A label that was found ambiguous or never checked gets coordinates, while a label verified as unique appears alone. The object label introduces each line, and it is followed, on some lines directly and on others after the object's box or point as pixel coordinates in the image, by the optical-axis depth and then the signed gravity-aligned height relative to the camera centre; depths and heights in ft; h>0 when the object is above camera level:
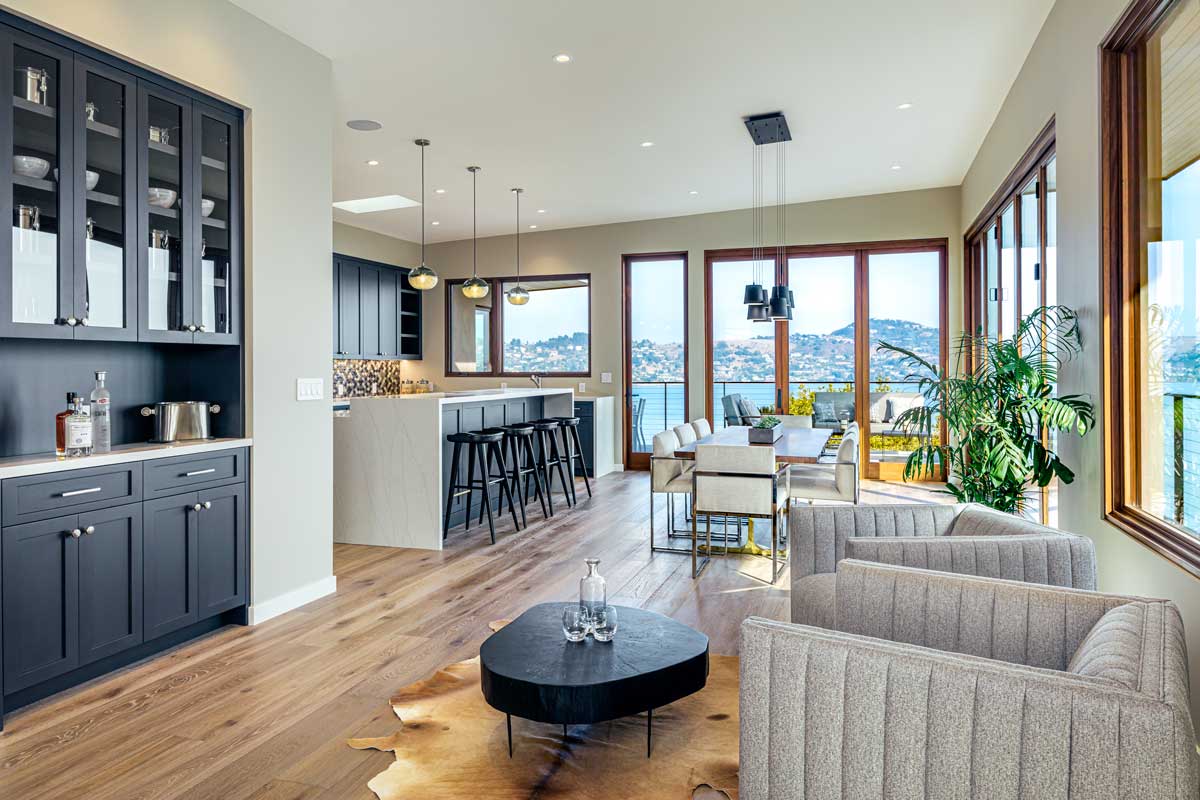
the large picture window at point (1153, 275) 7.97 +1.53
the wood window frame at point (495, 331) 31.89 +3.13
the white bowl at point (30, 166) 9.12 +3.00
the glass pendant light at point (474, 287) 21.85 +3.46
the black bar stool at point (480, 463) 17.90 -1.56
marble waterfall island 17.26 -1.64
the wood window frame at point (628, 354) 29.96 +1.97
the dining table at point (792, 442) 14.78 -0.97
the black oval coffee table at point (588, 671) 6.86 -2.68
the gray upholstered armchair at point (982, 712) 3.90 -1.85
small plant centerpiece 16.40 -0.70
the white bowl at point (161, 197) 10.83 +3.09
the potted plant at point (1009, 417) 10.62 -0.24
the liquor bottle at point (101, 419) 10.30 -0.24
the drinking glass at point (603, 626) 7.95 -2.46
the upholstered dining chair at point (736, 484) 14.19 -1.64
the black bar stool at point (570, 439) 22.87 -1.24
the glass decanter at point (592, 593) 7.93 -2.09
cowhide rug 7.06 -3.74
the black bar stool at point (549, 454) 21.11 -1.60
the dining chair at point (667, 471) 16.71 -1.64
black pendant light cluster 18.19 +6.92
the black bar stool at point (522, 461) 19.60 -1.69
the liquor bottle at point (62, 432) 9.75 -0.40
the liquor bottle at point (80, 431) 9.74 -0.38
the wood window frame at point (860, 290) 26.13 +4.16
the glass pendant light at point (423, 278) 19.61 +3.35
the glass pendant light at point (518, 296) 25.12 +3.67
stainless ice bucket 11.53 -0.29
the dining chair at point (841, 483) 15.42 -1.84
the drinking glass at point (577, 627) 7.93 -2.46
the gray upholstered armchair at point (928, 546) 7.44 -1.64
